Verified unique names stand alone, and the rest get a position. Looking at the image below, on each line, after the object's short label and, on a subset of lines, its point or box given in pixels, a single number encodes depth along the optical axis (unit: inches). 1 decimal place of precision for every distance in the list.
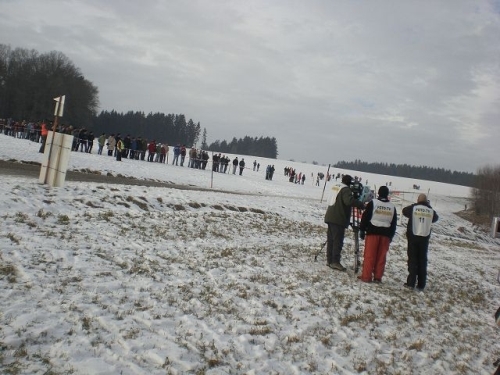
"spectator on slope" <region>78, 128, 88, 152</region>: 1136.8
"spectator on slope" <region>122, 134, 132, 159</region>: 1183.6
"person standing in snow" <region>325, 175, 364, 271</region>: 352.5
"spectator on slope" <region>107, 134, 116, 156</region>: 1143.6
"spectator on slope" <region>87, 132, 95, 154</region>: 1132.6
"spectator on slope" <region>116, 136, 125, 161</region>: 1028.2
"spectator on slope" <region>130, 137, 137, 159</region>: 1202.0
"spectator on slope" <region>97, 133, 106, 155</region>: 1191.1
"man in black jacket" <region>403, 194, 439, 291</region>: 343.3
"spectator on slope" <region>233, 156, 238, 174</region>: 1496.3
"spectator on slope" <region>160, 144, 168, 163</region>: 1303.2
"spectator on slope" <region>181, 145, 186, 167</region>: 1329.0
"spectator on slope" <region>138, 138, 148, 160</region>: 1230.9
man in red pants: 336.8
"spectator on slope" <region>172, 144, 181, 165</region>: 1330.7
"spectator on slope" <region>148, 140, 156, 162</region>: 1247.0
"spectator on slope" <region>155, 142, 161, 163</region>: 1282.2
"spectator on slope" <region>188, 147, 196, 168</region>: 1362.0
